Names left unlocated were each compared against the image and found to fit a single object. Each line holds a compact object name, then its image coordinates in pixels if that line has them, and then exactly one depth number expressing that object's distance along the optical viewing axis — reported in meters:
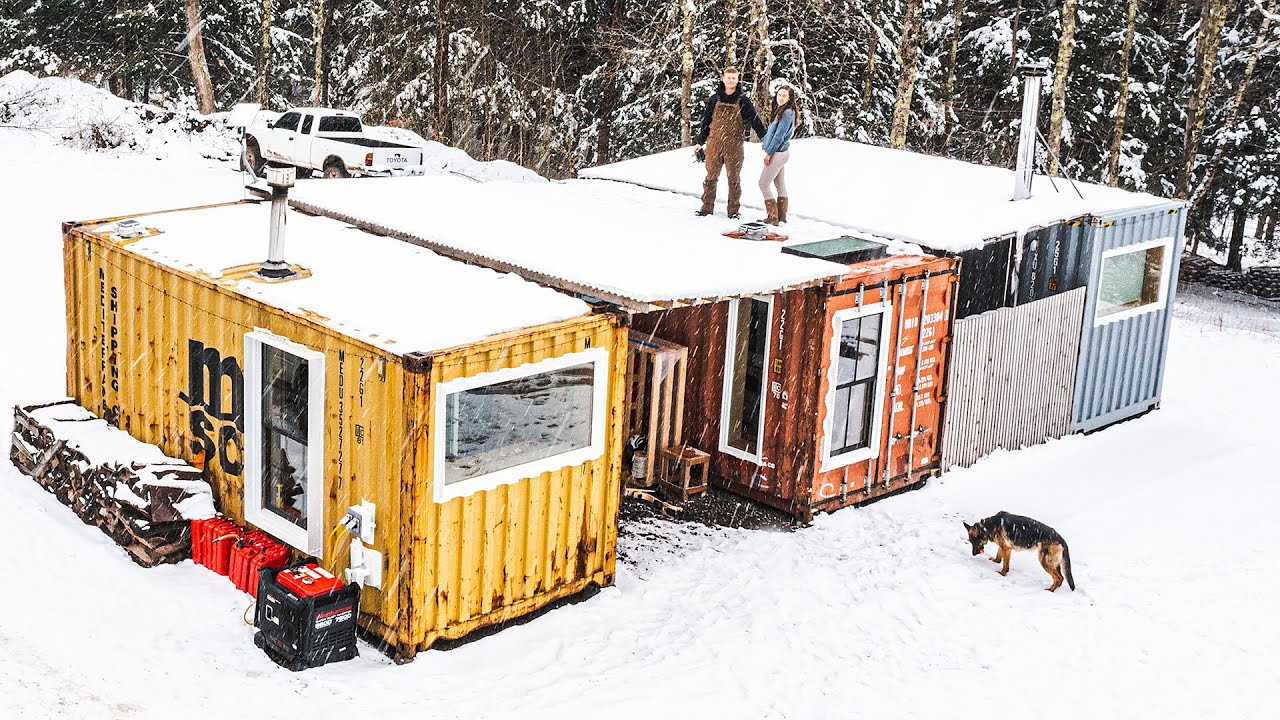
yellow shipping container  9.34
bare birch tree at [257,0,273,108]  32.59
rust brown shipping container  12.46
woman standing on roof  13.76
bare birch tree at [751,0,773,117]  26.14
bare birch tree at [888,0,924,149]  26.88
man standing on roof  13.99
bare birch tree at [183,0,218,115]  34.28
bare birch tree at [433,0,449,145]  35.06
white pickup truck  24.81
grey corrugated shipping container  15.59
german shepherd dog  11.15
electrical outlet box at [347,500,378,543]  9.47
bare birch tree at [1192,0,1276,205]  30.66
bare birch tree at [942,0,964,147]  32.97
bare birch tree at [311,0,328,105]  33.03
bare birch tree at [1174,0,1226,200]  29.25
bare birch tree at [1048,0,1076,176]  26.84
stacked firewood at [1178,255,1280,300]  34.31
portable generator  9.10
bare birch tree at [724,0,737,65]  25.64
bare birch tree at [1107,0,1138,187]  30.03
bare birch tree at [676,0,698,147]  27.54
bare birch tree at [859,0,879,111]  32.06
